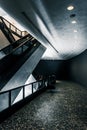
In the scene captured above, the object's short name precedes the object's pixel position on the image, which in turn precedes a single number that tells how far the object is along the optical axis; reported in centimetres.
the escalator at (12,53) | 473
